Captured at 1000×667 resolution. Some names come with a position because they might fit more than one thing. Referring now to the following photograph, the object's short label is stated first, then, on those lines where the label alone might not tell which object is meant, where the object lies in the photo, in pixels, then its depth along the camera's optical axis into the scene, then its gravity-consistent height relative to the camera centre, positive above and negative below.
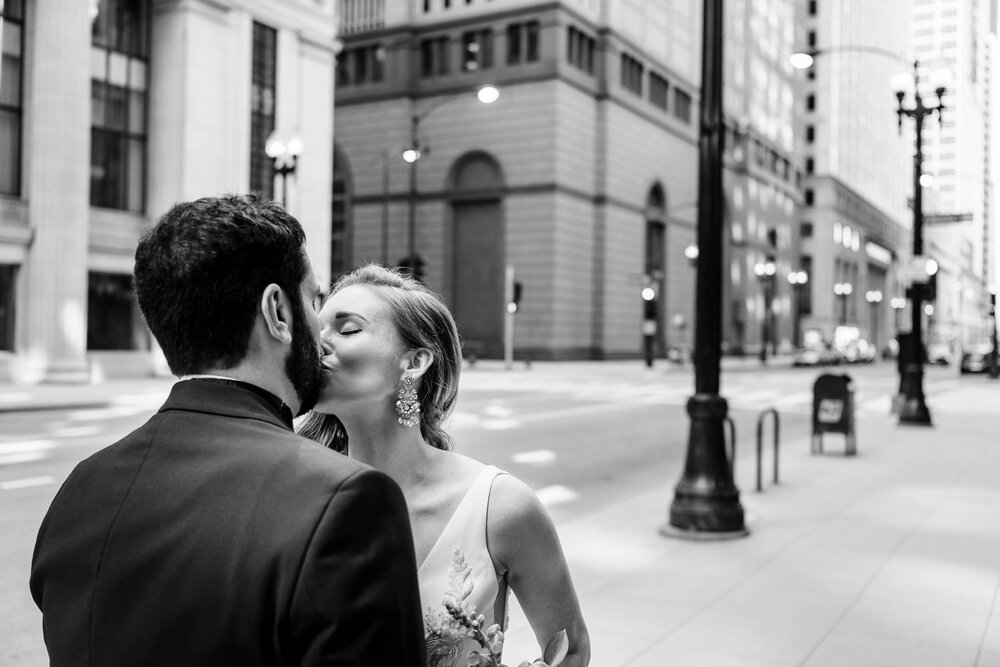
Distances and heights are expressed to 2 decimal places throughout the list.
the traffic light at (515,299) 46.34 +1.50
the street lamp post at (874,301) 126.62 +4.54
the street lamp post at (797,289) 86.50 +4.37
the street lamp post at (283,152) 24.53 +4.56
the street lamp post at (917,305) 20.16 +0.68
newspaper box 15.05 -1.14
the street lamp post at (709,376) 8.87 -0.41
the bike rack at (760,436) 11.40 -1.21
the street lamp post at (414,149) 28.22 +6.74
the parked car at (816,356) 64.44 -1.51
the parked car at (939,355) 72.38 -1.44
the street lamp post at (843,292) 106.69 +4.69
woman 2.47 -0.38
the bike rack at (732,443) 9.34 -1.13
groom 1.45 -0.29
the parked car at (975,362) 52.57 -1.37
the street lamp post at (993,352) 45.91 -0.78
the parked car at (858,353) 74.50 -1.42
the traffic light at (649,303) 58.78 +1.85
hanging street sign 21.75 +2.69
